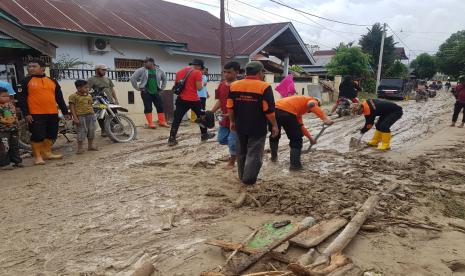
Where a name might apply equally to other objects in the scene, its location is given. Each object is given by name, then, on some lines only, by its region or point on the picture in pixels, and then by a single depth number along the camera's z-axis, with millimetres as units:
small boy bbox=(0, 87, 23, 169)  5762
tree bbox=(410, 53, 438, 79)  66188
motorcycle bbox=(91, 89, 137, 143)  7668
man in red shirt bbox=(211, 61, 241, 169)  5277
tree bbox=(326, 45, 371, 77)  28797
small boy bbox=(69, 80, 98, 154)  6699
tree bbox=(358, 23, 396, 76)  41462
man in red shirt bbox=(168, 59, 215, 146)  7371
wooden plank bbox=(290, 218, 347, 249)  3242
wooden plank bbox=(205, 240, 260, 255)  3117
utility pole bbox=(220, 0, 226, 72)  13945
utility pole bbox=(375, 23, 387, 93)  31156
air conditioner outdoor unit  12836
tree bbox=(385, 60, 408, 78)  39938
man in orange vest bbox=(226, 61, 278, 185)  4543
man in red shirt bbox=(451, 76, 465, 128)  11312
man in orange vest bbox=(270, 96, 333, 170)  5738
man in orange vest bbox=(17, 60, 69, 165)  6023
